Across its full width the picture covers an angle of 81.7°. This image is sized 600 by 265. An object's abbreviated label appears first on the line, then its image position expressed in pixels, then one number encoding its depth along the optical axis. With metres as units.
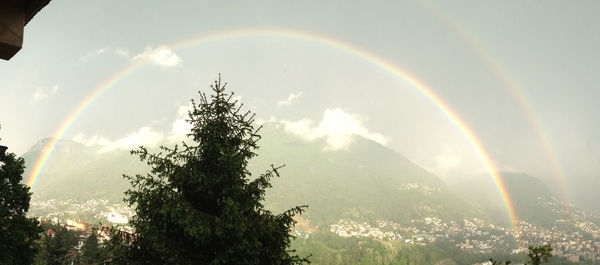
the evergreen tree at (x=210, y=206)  8.34
